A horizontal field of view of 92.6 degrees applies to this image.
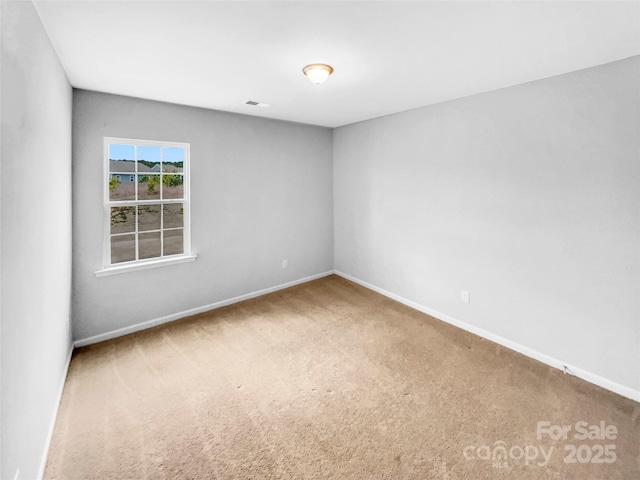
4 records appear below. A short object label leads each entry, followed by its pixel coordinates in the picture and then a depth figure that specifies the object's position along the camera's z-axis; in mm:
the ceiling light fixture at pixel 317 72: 2373
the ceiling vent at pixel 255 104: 3400
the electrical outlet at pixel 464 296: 3393
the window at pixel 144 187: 3188
